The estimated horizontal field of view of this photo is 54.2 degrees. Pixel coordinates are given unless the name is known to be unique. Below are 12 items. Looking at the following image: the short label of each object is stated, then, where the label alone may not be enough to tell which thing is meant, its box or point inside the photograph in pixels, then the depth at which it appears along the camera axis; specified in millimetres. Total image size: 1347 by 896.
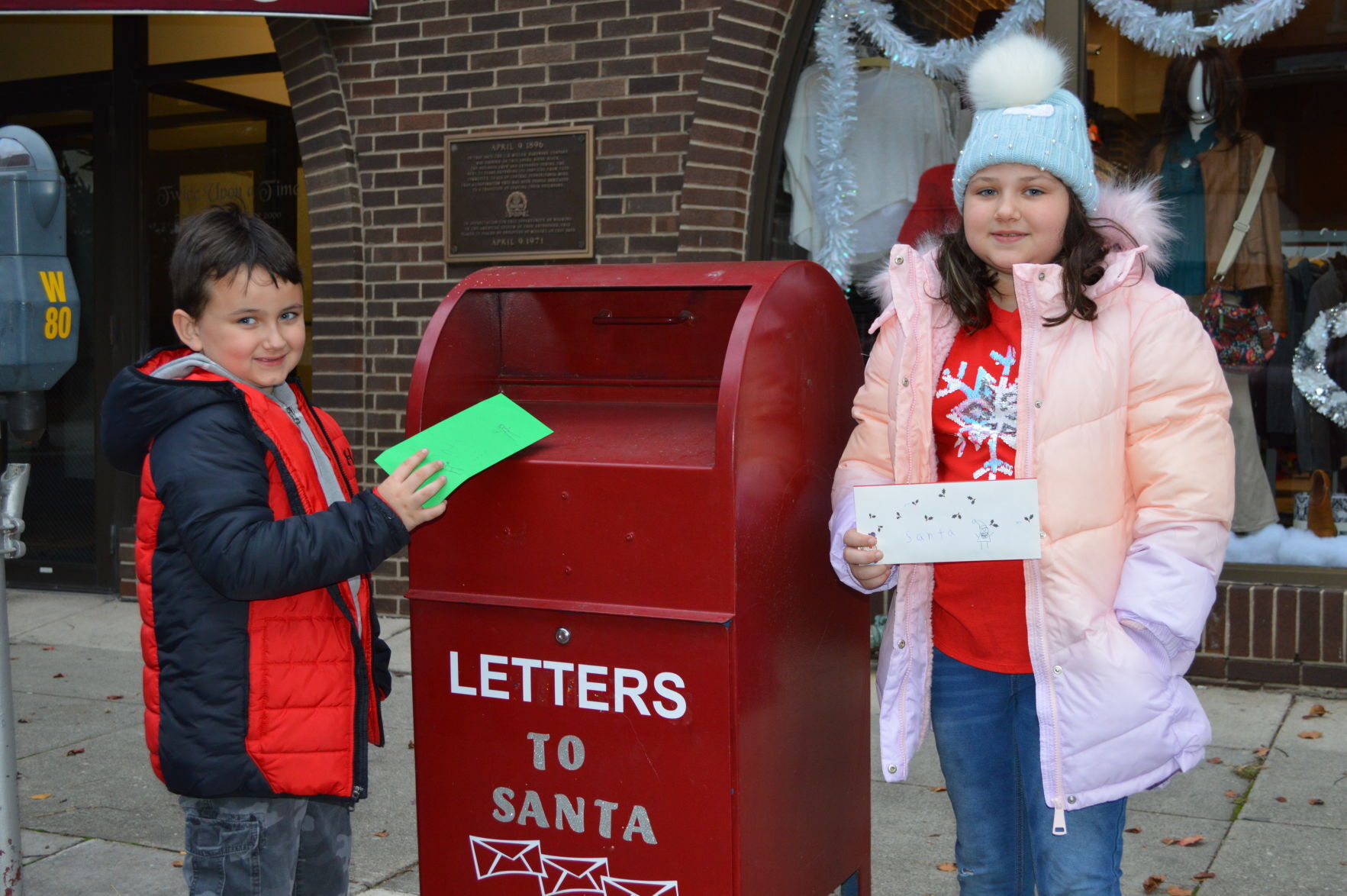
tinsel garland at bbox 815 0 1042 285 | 5461
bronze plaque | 5609
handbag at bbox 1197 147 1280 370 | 5172
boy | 2219
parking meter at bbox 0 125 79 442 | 2965
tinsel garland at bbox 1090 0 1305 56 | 5031
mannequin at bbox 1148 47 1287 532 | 5160
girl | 2158
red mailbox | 2342
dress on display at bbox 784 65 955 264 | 5434
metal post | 2994
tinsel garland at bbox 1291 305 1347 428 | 5082
